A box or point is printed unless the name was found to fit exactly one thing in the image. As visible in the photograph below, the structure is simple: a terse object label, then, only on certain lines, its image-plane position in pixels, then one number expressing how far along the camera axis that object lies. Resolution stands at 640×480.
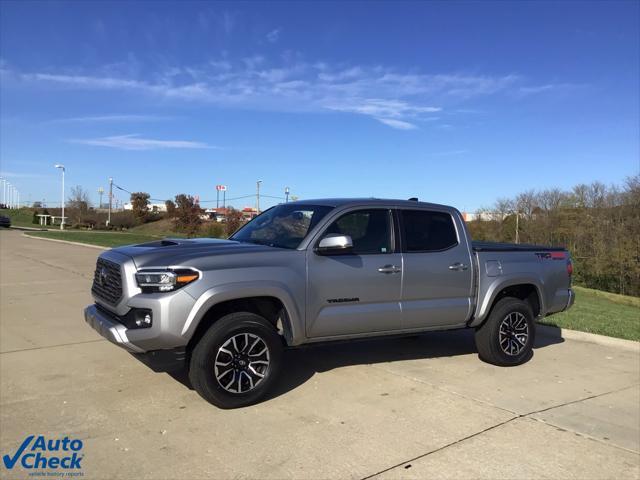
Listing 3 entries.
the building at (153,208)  70.59
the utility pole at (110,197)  61.97
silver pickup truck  4.47
